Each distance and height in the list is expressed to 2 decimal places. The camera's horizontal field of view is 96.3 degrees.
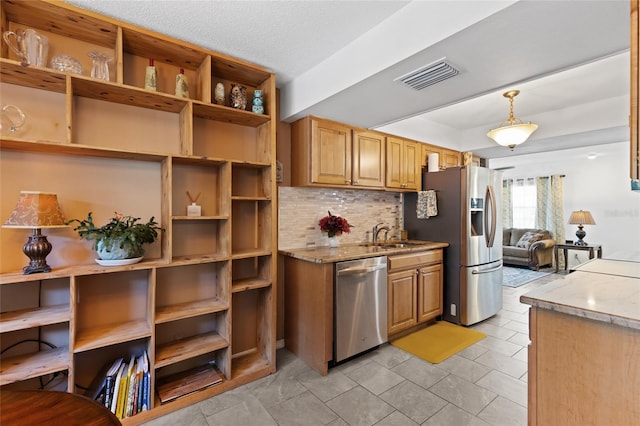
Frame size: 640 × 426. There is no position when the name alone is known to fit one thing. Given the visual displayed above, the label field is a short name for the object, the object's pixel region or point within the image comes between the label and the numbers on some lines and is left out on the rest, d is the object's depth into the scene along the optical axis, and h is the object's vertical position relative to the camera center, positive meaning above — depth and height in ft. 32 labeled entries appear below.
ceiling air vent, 6.01 +3.05
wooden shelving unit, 5.61 +0.30
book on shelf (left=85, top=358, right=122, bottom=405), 5.97 -3.70
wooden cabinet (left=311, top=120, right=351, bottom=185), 9.19 +1.95
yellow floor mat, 9.00 -4.47
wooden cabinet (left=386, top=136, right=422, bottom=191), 11.53 +1.98
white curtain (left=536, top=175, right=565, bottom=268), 22.02 +0.36
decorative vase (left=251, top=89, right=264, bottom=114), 7.97 +3.03
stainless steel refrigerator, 11.19 -1.06
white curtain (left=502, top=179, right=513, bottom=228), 24.79 +0.50
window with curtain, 22.09 +0.55
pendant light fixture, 10.03 +2.82
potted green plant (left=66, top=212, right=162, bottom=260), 5.88 -0.52
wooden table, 2.58 -1.89
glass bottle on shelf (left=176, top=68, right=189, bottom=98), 6.93 +3.05
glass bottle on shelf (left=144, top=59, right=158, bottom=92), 6.46 +3.04
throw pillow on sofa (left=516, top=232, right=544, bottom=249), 21.08 -2.09
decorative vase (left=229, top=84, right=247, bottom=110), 7.84 +3.14
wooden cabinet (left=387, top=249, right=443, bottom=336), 9.66 -2.84
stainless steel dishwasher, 8.11 -2.83
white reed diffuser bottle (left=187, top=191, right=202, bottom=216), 7.31 +0.04
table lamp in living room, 19.11 -0.70
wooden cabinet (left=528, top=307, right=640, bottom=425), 3.69 -2.24
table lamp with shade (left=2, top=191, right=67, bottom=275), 5.13 -0.15
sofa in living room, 20.47 -2.80
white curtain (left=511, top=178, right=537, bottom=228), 23.59 +0.66
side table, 19.01 -2.58
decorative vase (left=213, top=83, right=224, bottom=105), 7.54 +3.12
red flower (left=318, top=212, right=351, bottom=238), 9.92 -0.48
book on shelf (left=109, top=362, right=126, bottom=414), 5.93 -3.75
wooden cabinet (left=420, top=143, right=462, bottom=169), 13.08 +2.69
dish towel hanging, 11.92 +0.26
